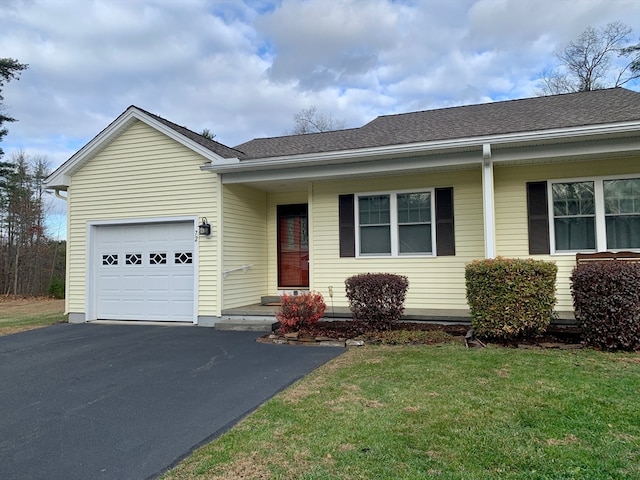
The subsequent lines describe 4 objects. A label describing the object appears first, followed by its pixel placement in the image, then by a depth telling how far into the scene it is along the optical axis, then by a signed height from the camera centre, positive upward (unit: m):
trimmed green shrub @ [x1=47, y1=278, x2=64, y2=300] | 17.61 -1.02
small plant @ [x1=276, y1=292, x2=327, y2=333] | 6.86 -0.79
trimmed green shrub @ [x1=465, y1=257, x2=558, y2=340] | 5.77 -0.50
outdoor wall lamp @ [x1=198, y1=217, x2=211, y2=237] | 8.59 +0.73
